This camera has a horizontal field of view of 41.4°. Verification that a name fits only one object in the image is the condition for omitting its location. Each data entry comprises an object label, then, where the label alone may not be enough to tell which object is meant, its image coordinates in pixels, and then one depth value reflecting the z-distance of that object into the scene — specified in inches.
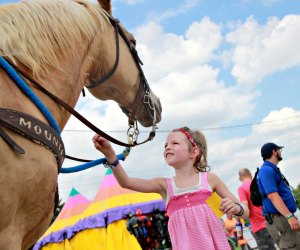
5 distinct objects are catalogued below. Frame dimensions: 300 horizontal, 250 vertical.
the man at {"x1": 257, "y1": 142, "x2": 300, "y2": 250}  175.3
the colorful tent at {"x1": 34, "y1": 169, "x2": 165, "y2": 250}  308.5
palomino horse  54.9
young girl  108.9
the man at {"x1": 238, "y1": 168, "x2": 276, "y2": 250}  222.4
